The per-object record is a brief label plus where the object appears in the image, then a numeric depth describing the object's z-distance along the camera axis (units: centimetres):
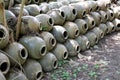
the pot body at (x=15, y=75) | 257
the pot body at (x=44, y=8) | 368
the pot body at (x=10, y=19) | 299
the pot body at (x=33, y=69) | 289
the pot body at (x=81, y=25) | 397
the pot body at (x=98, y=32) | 431
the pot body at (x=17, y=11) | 323
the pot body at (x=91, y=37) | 414
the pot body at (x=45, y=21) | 333
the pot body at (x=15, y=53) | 267
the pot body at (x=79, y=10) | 399
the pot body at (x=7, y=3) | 333
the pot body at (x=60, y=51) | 342
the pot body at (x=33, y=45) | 297
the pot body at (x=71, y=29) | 373
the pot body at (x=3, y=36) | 261
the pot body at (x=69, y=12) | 378
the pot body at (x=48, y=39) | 324
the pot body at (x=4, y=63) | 248
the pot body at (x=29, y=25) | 303
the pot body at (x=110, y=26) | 474
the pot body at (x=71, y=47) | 367
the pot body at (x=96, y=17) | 438
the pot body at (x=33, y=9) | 347
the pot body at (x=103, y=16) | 458
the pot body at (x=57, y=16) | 358
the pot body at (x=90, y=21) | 417
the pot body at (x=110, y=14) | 478
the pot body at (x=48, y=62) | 316
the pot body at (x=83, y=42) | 389
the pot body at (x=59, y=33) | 349
